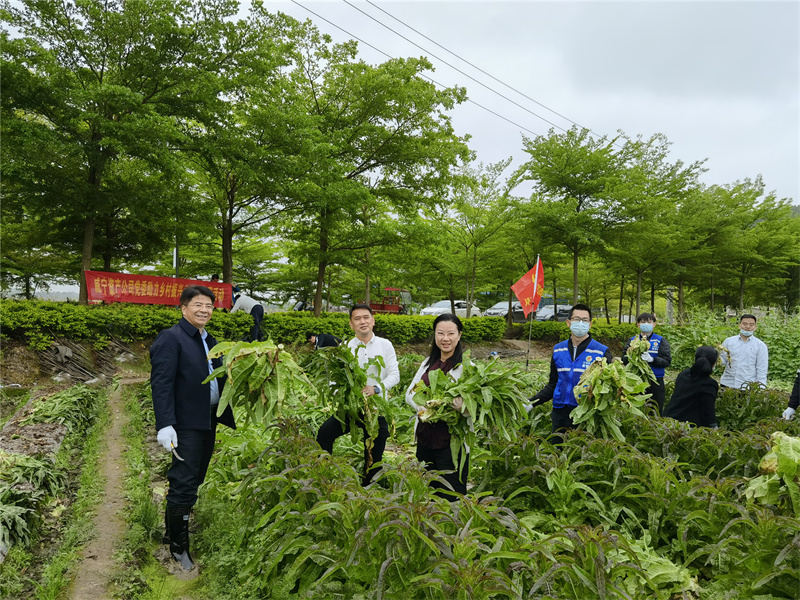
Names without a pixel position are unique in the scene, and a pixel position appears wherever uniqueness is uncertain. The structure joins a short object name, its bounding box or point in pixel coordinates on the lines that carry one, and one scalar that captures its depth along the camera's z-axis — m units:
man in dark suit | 3.12
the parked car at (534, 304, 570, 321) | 26.35
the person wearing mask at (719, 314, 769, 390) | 6.57
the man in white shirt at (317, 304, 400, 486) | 3.84
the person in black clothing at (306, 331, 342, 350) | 7.31
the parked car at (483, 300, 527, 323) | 25.29
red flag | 12.22
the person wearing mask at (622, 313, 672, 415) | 5.89
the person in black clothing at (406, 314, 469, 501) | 3.33
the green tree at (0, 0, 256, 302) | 8.43
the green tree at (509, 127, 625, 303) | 15.81
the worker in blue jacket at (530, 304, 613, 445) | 4.17
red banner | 9.95
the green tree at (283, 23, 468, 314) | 12.21
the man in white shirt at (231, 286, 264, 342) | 10.13
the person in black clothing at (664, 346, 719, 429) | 4.86
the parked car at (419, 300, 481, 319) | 23.84
